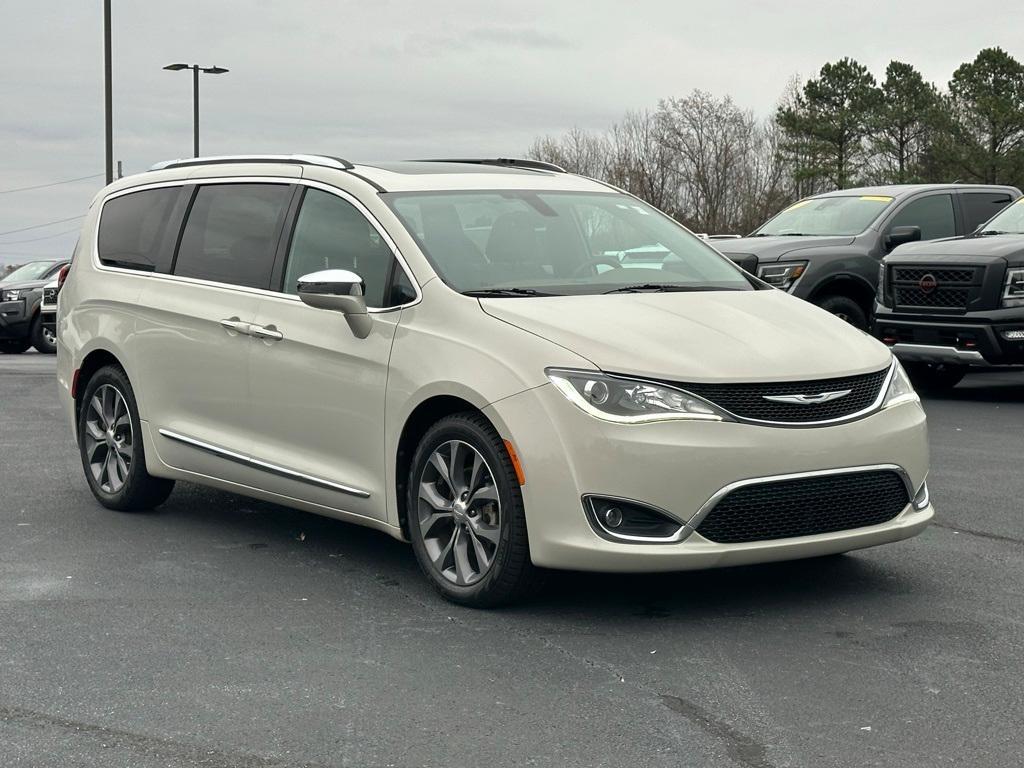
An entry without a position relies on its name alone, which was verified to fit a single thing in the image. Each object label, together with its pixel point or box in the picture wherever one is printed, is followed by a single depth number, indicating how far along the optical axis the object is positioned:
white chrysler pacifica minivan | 5.25
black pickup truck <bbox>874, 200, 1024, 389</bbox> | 12.50
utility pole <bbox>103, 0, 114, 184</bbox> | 29.83
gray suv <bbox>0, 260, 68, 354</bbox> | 24.91
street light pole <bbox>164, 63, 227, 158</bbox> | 36.95
